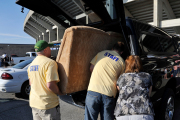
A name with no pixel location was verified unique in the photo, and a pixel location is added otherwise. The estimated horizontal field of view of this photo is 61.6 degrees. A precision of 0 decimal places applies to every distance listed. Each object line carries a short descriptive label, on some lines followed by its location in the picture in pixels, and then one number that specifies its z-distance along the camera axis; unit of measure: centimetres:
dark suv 254
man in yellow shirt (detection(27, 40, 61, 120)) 196
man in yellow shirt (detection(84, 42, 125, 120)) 201
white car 526
